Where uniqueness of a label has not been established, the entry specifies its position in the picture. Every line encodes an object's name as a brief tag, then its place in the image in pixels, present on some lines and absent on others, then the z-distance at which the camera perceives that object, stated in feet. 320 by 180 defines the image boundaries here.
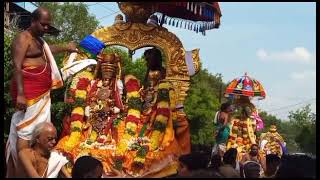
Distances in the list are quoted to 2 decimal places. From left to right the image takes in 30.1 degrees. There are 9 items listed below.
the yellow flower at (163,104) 28.96
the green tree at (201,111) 133.28
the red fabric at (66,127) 29.30
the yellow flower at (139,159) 27.35
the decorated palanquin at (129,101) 27.73
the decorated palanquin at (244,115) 40.81
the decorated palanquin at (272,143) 43.16
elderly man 17.46
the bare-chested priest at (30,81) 19.86
